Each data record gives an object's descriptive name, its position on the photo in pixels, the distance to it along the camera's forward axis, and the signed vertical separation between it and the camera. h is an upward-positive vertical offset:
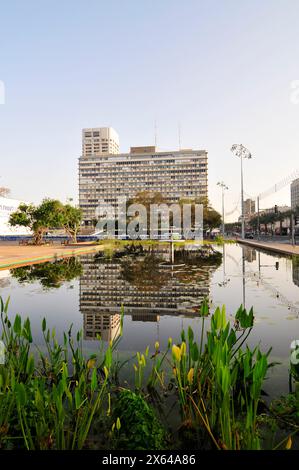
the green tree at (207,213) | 53.07 +2.95
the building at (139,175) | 136.12 +23.21
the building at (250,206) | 186.52 +13.96
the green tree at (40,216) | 35.88 +1.83
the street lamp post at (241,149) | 42.44 +10.15
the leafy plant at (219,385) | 2.24 -1.23
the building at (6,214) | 66.38 +3.82
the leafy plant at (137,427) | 2.36 -1.40
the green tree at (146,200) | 47.69 +4.49
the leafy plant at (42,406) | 2.25 -1.35
